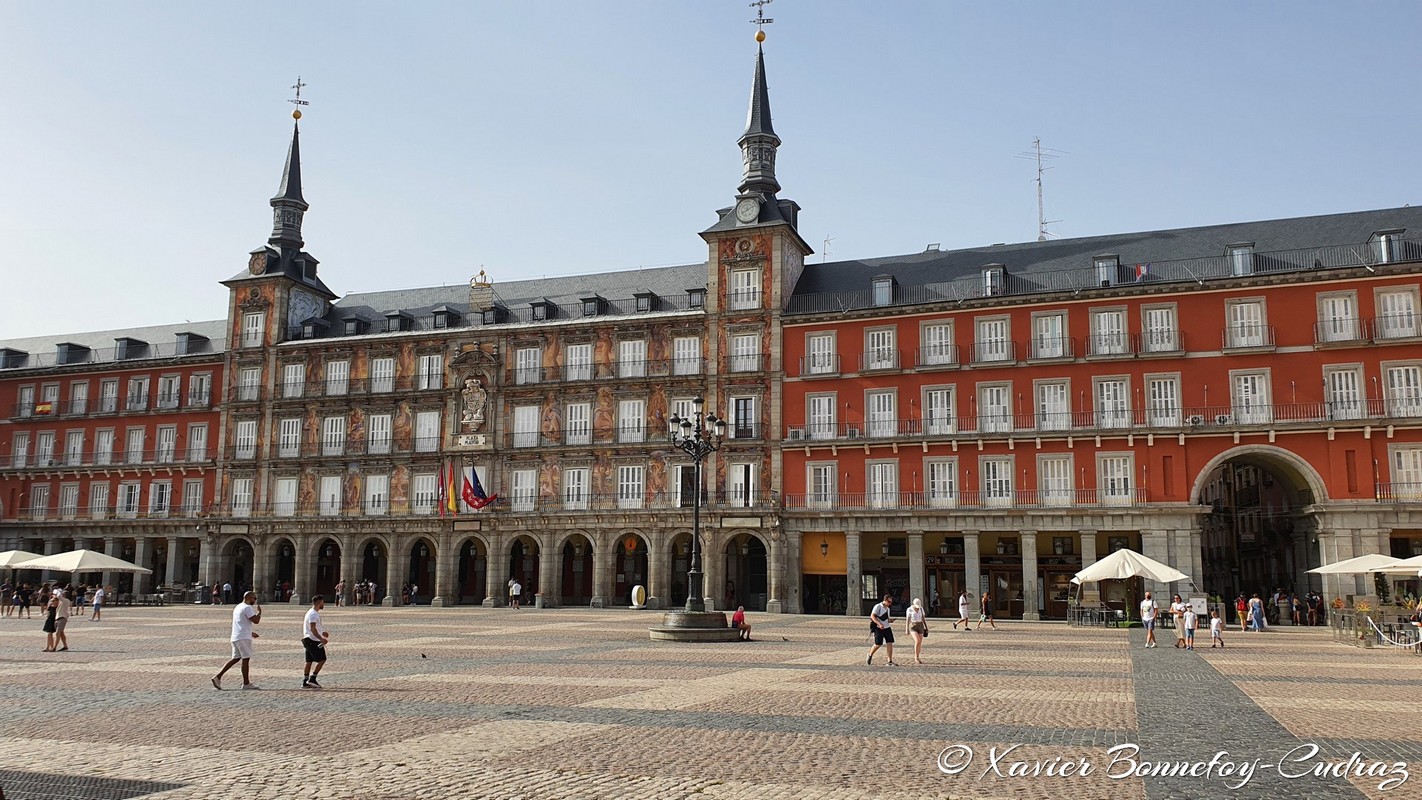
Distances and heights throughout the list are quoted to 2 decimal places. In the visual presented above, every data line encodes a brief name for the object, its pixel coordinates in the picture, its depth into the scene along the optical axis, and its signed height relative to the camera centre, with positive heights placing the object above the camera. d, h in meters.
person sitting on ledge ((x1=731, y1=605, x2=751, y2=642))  29.30 -1.66
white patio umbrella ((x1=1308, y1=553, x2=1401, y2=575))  31.34 -0.01
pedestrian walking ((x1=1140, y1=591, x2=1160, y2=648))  28.72 -1.31
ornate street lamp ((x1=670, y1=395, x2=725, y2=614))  29.52 +3.19
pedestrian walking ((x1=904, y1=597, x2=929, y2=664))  22.61 -1.29
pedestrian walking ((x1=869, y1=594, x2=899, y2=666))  22.20 -1.29
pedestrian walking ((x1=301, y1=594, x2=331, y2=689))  17.62 -1.33
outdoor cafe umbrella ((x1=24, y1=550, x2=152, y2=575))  40.59 -0.14
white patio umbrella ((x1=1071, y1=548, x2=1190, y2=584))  32.34 -0.16
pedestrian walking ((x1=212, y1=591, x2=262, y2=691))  17.52 -1.18
